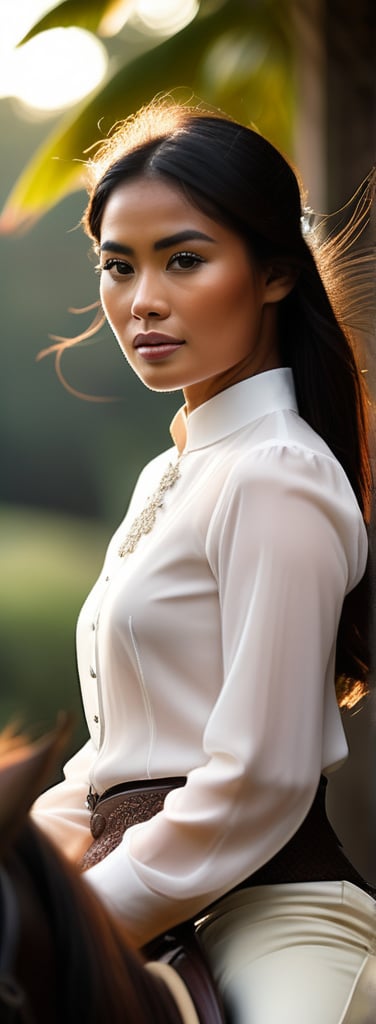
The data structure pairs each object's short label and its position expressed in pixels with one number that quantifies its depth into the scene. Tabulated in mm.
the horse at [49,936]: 2099
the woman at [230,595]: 2426
